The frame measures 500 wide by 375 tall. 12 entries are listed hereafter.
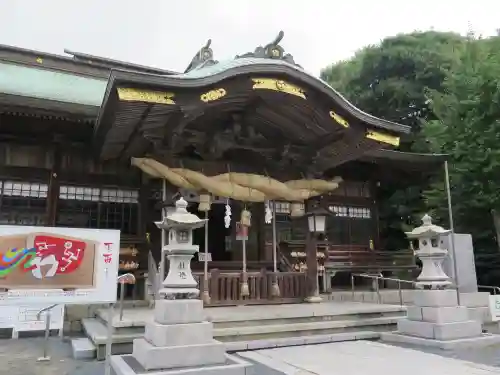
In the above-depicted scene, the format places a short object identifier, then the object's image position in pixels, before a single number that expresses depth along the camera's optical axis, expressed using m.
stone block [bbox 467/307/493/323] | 9.02
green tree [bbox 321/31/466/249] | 18.92
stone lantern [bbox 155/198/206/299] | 5.61
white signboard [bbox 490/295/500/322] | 8.27
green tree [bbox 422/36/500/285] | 11.49
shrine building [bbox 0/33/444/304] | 8.24
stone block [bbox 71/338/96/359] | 6.45
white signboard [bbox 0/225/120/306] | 4.98
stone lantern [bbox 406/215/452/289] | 7.43
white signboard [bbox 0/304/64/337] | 6.50
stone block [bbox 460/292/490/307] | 9.47
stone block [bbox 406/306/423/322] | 7.46
